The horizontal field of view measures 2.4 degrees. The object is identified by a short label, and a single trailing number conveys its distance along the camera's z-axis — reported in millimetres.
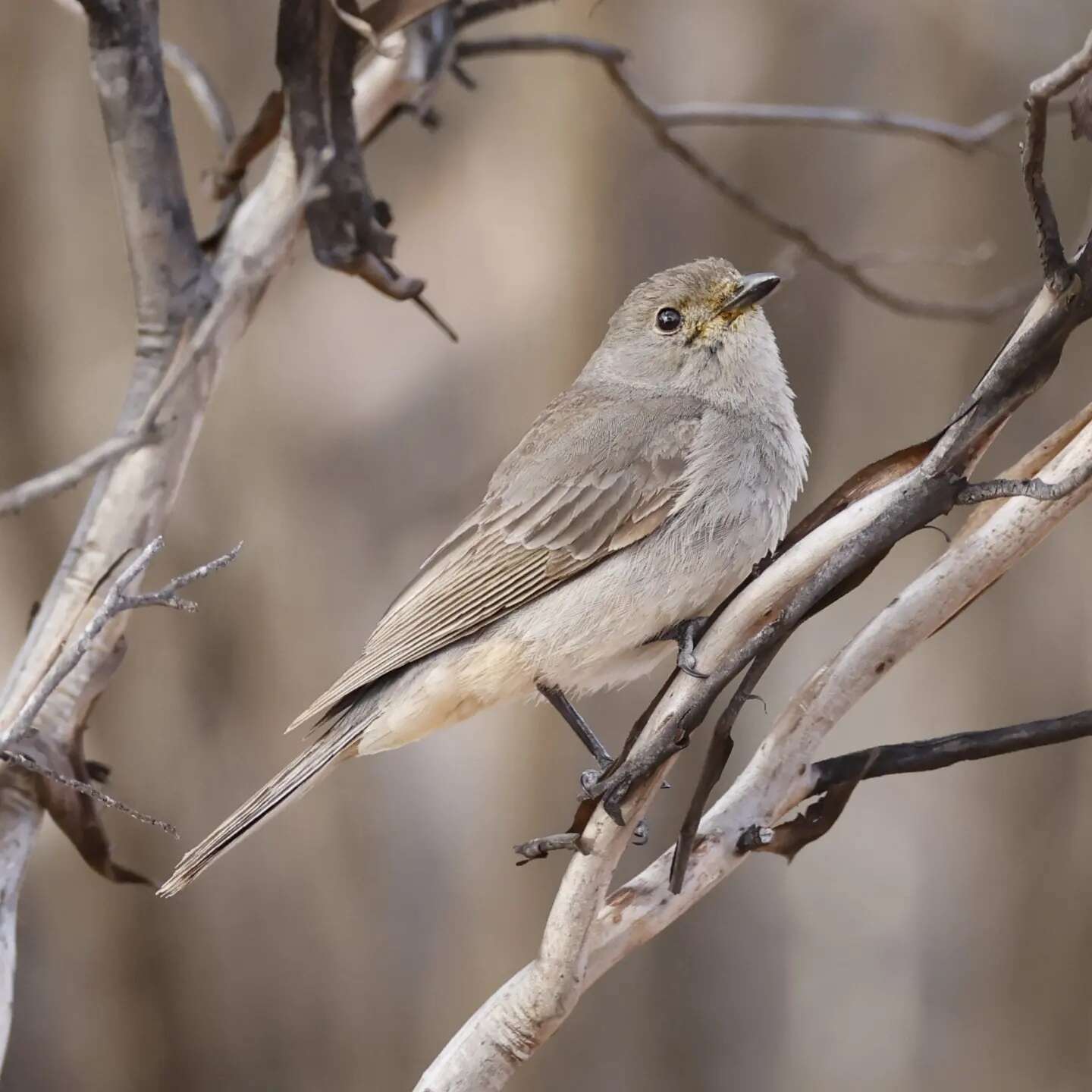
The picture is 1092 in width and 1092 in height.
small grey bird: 4945
